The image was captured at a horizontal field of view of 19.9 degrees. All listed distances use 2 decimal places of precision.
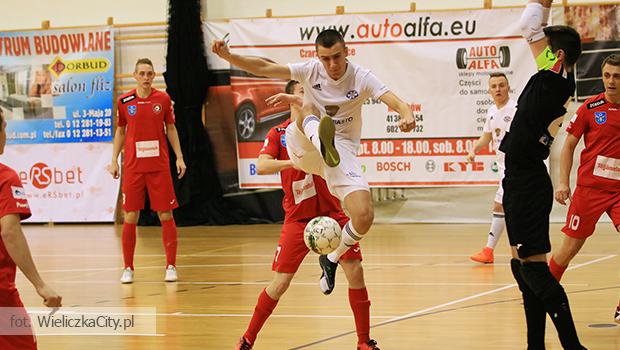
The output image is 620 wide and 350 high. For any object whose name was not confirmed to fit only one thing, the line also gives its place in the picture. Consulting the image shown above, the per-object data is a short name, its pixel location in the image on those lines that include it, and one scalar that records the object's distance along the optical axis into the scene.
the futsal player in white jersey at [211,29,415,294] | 10.43
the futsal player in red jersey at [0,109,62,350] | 7.49
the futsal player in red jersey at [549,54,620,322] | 11.73
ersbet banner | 31.28
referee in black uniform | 9.84
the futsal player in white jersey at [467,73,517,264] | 19.19
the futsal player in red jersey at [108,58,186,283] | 18.02
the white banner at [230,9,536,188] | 28.25
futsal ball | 10.41
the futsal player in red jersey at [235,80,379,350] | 10.87
